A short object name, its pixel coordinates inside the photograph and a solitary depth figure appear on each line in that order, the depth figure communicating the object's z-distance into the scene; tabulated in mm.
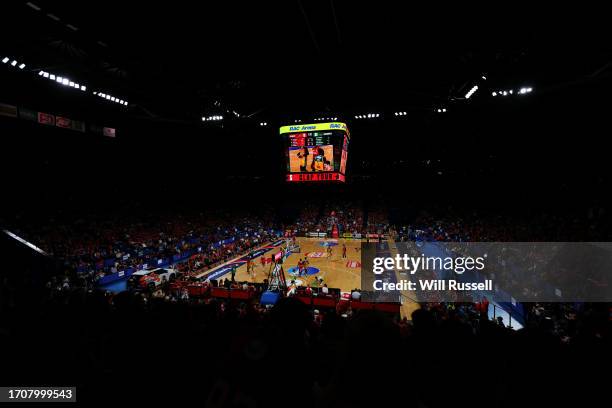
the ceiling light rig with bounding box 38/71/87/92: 13255
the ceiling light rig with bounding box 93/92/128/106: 16053
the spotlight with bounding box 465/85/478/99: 14895
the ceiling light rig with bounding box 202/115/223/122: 21542
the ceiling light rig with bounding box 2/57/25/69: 11914
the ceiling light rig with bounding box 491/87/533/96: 15650
